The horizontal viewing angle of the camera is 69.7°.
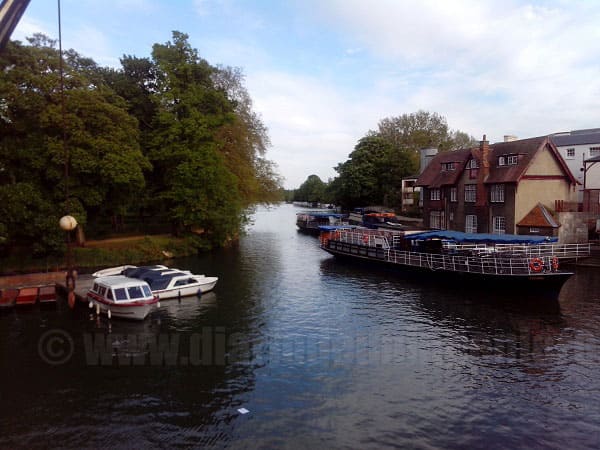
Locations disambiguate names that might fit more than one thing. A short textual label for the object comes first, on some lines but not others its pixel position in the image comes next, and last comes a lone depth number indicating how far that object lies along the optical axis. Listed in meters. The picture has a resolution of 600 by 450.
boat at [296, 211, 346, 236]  94.81
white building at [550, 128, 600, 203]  62.72
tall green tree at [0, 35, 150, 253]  40.28
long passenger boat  35.81
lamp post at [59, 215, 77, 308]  10.84
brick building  52.19
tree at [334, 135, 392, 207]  108.00
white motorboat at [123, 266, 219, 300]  34.38
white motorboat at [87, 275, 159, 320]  29.05
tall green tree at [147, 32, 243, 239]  56.19
